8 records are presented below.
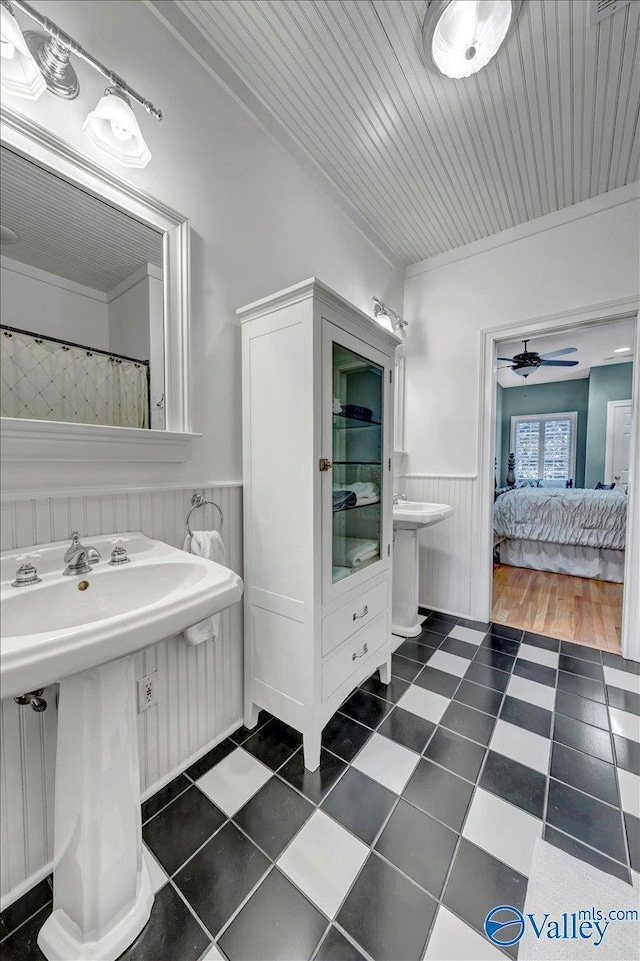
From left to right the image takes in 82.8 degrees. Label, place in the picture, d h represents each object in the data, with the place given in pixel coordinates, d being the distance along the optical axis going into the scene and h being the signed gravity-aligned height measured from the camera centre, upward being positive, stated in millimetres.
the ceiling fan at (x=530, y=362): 4129 +1202
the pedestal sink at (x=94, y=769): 835 -730
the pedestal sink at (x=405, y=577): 2430 -775
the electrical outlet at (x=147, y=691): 1271 -809
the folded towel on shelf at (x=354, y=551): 1602 -413
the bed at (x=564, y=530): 3705 -714
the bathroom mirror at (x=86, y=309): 971 +478
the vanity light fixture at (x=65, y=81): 902 +1034
